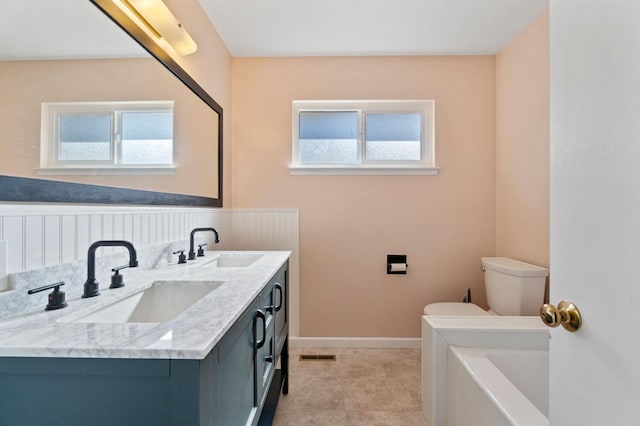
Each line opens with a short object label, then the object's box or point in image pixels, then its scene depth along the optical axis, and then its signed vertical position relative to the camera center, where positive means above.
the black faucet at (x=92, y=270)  0.85 -0.19
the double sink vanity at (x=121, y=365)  0.55 -0.32
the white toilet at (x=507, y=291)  1.67 -0.49
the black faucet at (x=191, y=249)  1.48 -0.21
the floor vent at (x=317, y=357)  2.05 -1.09
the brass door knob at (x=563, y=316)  0.57 -0.22
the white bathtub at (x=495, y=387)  0.84 -0.64
